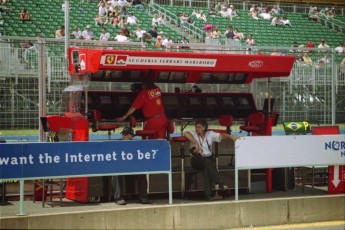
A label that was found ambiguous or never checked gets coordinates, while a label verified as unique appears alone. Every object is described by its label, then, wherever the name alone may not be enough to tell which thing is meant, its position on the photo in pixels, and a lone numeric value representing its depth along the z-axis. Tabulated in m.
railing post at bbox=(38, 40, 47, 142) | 11.80
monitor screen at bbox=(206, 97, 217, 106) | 13.26
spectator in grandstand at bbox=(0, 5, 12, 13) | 24.39
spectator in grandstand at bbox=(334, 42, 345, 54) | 27.75
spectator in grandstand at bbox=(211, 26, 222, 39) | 25.91
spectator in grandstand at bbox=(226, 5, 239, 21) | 31.45
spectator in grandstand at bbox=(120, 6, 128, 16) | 27.05
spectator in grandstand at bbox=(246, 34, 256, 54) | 25.81
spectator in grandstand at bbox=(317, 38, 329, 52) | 28.45
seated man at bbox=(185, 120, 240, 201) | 10.95
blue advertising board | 9.06
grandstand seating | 24.34
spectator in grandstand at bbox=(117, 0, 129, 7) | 27.36
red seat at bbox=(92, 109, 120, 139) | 11.54
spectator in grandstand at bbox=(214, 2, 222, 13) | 31.85
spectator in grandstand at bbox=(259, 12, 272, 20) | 32.61
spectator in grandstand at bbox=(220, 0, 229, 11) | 32.06
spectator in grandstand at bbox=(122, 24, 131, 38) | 23.62
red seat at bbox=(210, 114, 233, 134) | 12.77
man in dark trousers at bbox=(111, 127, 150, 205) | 10.47
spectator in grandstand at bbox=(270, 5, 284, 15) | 33.78
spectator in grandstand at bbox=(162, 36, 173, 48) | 23.55
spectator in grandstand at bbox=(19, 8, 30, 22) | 24.48
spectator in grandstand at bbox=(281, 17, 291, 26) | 32.56
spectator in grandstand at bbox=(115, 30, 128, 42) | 22.76
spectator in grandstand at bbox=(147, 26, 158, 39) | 24.59
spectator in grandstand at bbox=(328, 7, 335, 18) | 36.19
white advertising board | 10.52
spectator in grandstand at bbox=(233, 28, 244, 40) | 27.40
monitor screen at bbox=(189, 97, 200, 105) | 13.09
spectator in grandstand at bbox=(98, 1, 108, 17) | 26.23
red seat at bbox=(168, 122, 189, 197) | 11.49
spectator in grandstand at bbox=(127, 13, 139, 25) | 26.68
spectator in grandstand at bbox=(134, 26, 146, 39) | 24.65
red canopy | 10.79
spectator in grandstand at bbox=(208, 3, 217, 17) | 31.14
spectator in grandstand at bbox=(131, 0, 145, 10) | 28.97
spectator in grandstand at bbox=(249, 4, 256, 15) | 32.75
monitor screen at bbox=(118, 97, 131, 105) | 12.36
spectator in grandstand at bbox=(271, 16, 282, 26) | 32.03
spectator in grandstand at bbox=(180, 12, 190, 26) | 28.35
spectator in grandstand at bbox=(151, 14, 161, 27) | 27.72
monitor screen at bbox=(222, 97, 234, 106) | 13.36
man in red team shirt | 11.71
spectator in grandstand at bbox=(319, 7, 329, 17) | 36.03
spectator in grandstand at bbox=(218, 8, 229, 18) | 31.47
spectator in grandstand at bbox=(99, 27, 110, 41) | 23.65
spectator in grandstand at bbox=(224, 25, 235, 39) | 27.27
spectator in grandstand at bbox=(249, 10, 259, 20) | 32.12
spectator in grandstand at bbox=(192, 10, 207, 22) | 30.19
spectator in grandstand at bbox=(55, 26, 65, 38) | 21.01
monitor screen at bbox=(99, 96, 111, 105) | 12.16
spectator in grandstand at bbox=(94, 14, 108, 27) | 25.61
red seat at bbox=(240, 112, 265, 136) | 12.79
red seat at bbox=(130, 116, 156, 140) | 11.59
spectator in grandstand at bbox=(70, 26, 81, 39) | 22.22
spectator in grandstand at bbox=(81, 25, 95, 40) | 22.78
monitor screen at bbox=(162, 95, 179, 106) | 12.79
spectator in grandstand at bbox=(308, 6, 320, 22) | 35.41
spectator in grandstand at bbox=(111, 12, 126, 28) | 25.89
